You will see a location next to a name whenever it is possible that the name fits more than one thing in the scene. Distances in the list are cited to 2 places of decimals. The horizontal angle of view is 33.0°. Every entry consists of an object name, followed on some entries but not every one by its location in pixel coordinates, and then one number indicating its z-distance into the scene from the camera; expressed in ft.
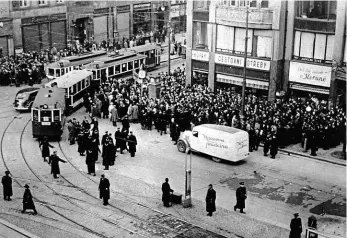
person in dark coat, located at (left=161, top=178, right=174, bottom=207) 79.56
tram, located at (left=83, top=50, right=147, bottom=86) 152.05
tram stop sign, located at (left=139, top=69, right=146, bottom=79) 138.51
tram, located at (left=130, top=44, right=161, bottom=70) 181.84
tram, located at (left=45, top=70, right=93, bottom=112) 129.80
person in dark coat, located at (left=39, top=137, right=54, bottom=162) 97.91
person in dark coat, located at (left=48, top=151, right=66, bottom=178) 89.71
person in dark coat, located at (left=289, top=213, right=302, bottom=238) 69.41
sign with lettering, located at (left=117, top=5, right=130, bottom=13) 234.38
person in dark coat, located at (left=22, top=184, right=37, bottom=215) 76.23
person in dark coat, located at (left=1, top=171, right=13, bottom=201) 80.43
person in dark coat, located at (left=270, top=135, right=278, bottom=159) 101.41
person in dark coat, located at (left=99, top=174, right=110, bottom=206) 79.51
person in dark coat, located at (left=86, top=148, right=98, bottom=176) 91.20
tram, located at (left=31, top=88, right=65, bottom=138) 108.58
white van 96.22
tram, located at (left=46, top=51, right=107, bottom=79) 151.33
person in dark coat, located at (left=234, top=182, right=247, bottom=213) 77.82
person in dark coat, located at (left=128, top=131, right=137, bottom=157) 102.17
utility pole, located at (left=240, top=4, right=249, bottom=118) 114.32
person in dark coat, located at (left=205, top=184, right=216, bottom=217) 76.84
